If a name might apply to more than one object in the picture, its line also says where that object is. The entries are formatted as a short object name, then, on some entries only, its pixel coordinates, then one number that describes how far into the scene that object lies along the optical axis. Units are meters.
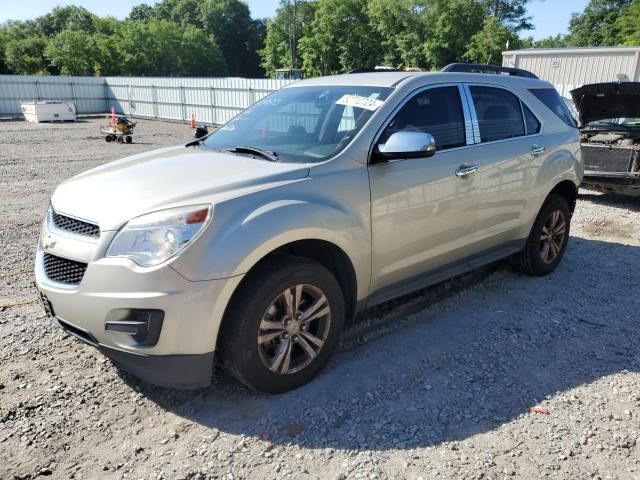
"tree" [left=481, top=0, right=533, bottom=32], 60.47
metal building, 19.02
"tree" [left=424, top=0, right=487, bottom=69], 55.54
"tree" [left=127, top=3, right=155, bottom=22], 108.75
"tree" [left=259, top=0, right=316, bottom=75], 79.88
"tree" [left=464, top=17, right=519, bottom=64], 49.28
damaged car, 8.01
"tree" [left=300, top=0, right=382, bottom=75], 67.19
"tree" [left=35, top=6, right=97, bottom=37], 86.02
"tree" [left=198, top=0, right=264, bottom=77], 93.88
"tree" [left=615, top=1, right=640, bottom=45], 47.12
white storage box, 25.62
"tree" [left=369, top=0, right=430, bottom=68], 59.59
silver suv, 2.72
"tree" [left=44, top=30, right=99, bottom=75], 52.25
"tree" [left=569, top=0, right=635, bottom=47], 58.66
